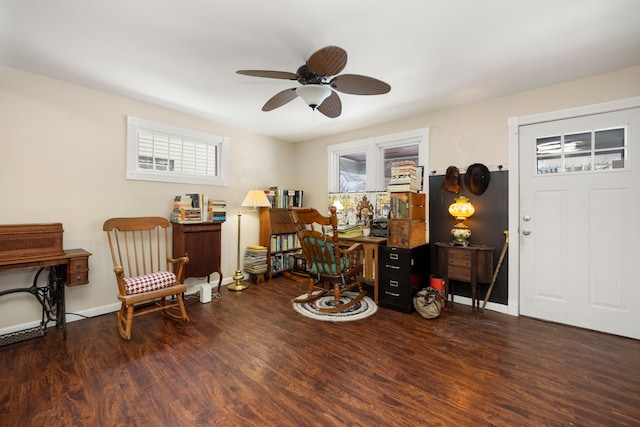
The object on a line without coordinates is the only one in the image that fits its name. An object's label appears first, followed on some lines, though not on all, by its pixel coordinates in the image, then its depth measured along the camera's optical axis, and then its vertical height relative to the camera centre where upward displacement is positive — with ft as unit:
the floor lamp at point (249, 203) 13.11 +0.53
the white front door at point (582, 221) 8.29 -0.20
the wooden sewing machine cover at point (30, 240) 7.36 -0.74
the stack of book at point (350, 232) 12.35 -0.80
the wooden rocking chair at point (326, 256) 9.75 -1.54
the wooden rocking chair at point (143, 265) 8.36 -1.97
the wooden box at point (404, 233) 10.39 -0.71
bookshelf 14.52 -1.34
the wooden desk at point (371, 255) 10.98 -1.65
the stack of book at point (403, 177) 10.76 +1.47
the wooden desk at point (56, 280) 7.85 -2.00
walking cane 10.00 -1.92
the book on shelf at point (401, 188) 10.68 +1.05
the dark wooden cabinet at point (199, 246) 10.97 -1.31
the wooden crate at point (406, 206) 10.60 +0.35
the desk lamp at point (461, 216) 10.45 -0.06
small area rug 9.58 -3.55
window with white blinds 10.80 +2.62
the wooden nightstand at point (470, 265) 9.93 -1.83
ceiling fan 5.92 +3.33
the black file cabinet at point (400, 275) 10.17 -2.32
